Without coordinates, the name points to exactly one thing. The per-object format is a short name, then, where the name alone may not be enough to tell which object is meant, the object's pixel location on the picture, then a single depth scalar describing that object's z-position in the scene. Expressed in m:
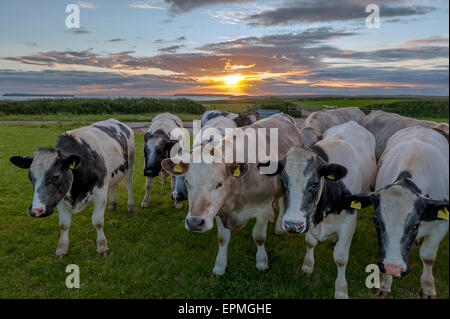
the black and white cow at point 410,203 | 3.25
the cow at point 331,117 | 9.86
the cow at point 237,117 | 9.54
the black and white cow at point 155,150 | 7.13
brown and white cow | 3.91
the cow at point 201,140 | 5.88
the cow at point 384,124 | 7.24
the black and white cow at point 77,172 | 4.67
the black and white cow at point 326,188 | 3.86
